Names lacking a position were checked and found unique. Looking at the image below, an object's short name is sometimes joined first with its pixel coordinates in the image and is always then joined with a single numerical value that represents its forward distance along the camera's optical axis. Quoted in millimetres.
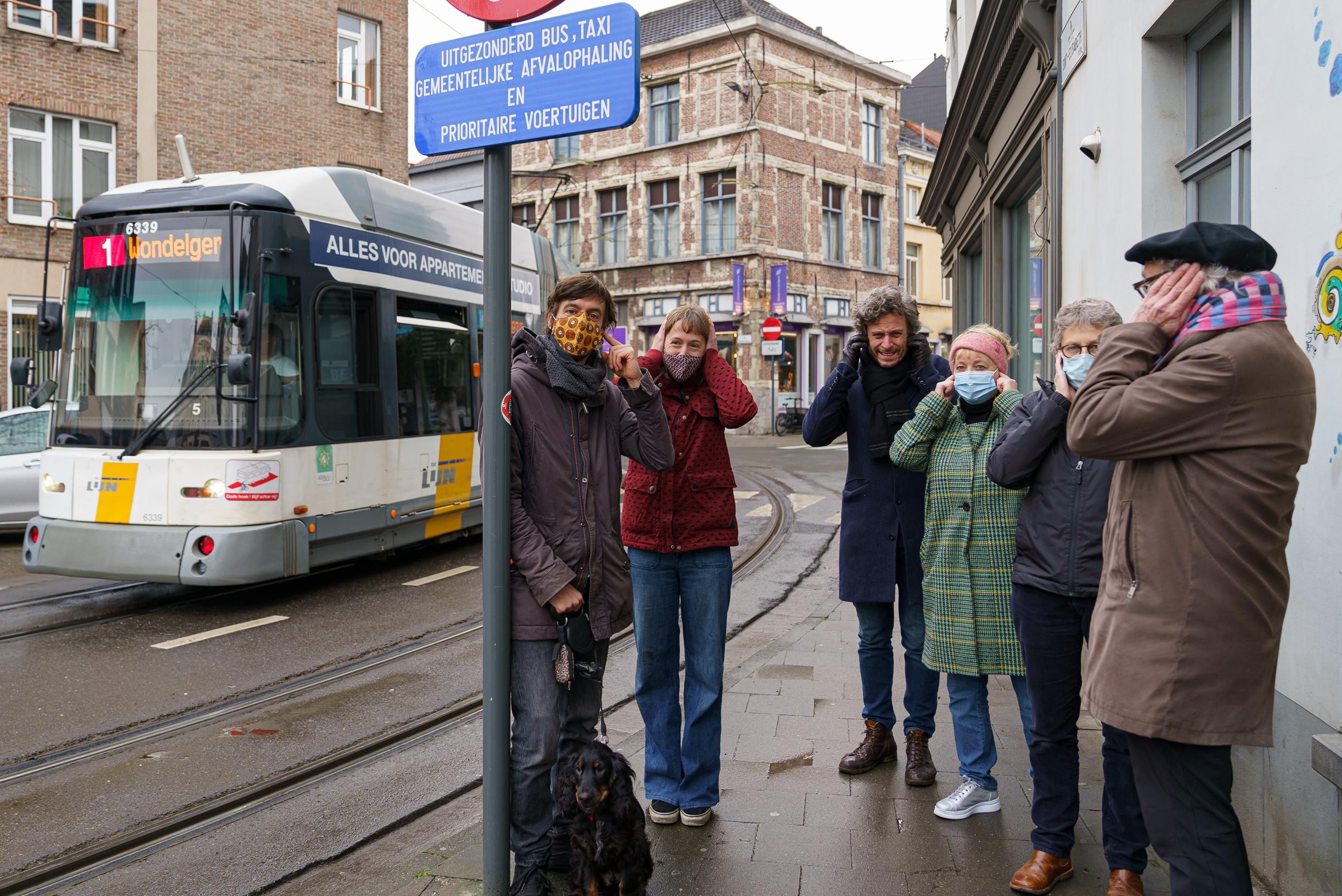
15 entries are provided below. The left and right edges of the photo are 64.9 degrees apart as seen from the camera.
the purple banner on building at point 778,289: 33625
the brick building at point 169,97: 18234
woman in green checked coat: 3836
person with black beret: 2277
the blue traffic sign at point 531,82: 2725
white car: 10984
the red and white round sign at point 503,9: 2865
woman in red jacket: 3855
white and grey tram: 7707
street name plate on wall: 6215
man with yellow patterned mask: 3178
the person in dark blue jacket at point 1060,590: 3197
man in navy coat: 4242
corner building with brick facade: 33969
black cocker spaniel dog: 3076
